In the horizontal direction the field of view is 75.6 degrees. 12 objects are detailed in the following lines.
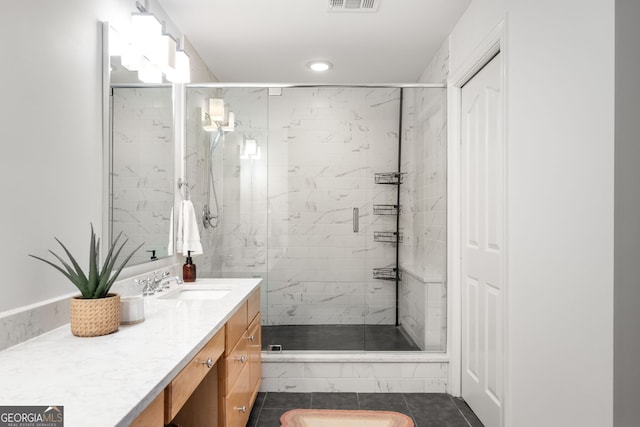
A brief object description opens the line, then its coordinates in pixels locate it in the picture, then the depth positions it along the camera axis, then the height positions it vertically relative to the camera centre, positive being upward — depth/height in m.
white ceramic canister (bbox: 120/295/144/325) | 1.50 -0.37
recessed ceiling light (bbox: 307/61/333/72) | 3.48 +1.25
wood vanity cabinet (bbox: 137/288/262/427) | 1.11 -0.70
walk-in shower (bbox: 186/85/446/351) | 3.04 +0.03
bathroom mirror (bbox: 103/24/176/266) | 1.92 +0.27
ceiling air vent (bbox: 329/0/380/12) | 2.48 +1.26
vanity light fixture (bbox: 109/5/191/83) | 2.00 +0.83
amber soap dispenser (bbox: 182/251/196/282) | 2.57 -0.38
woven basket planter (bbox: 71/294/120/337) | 1.34 -0.34
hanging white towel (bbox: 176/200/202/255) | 2.60 -0.13
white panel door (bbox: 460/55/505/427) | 2.20 -0.19
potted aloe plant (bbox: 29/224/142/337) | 1.34 -0.30
